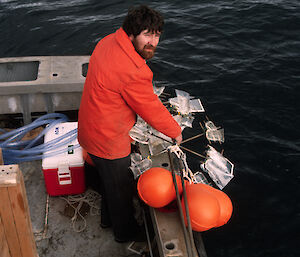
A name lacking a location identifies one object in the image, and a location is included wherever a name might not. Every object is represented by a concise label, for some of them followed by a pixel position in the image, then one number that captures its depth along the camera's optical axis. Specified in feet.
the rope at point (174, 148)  10.89
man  8.61
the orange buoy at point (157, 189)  9.84
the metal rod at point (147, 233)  10.83
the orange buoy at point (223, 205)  9.78
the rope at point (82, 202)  12.82
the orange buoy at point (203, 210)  9.28
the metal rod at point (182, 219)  8.27
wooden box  6.69
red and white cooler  12.63
